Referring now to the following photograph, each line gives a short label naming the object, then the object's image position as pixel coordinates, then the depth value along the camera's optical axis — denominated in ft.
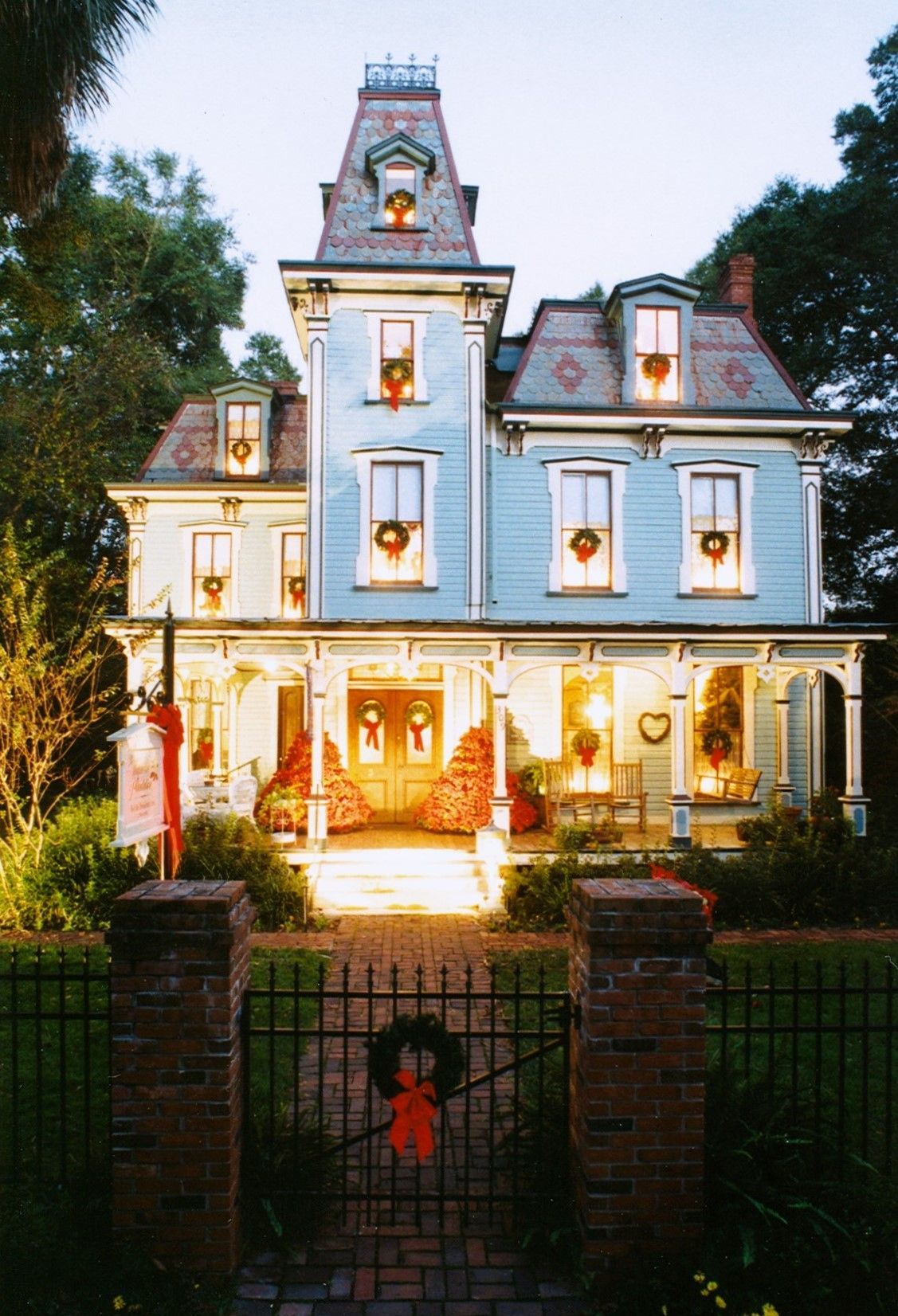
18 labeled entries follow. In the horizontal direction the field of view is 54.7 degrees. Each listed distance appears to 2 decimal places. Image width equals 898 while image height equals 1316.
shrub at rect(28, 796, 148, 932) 34.58
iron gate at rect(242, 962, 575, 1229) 14.08
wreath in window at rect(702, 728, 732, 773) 52.49
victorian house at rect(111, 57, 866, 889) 48.70
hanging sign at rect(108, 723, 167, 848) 17.44
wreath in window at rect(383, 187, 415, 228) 50.11
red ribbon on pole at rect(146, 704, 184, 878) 19.95
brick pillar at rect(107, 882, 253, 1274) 12.77
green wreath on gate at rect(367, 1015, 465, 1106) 13.42
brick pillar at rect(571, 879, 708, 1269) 12.87
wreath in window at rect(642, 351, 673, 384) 51.13
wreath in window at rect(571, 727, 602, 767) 49.24
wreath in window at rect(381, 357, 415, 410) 48.85
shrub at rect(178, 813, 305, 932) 35.63
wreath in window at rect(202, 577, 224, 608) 57.00
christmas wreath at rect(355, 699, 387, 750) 51.29
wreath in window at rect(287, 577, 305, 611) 56.65
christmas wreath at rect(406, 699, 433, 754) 51.03
